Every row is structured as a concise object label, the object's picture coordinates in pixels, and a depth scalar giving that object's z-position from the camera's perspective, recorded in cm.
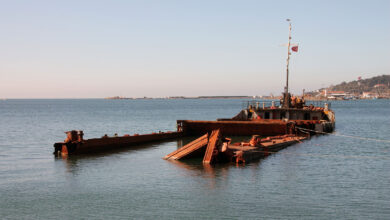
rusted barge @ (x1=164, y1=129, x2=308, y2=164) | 2686
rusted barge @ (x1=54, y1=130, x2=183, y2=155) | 3080
